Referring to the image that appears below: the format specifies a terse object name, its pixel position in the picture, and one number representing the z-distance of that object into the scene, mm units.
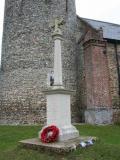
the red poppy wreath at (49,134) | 7621
